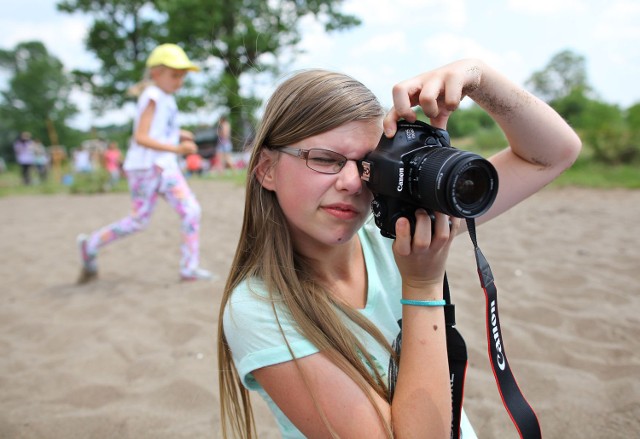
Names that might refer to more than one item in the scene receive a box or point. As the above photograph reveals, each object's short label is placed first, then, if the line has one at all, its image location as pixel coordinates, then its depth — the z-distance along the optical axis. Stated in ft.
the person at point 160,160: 10.21
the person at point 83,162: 57.57
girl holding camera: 3.03
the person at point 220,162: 51.29
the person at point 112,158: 43.73
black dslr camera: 2.84
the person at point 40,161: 49.63
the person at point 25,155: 43.19
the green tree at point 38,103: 118.73
